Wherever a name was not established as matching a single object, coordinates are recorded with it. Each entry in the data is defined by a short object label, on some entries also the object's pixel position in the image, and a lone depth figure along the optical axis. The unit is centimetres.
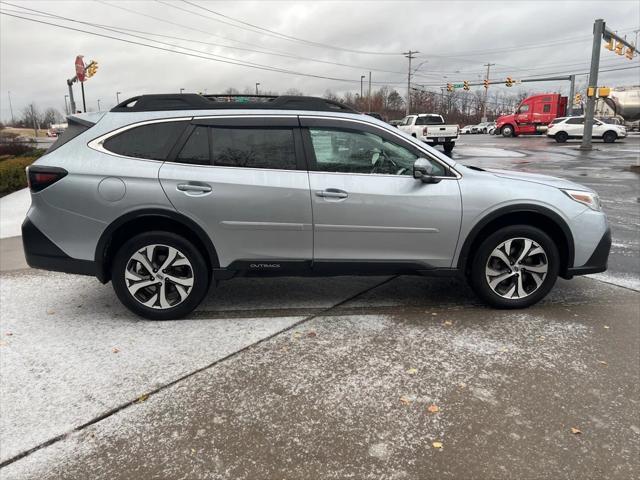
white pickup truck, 2688
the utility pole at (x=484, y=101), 8516
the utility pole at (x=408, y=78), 6763
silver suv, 393
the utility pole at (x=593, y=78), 2433
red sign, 2014
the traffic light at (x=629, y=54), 2975
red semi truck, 3794
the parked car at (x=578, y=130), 3195
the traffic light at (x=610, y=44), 2624
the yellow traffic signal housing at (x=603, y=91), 2664
